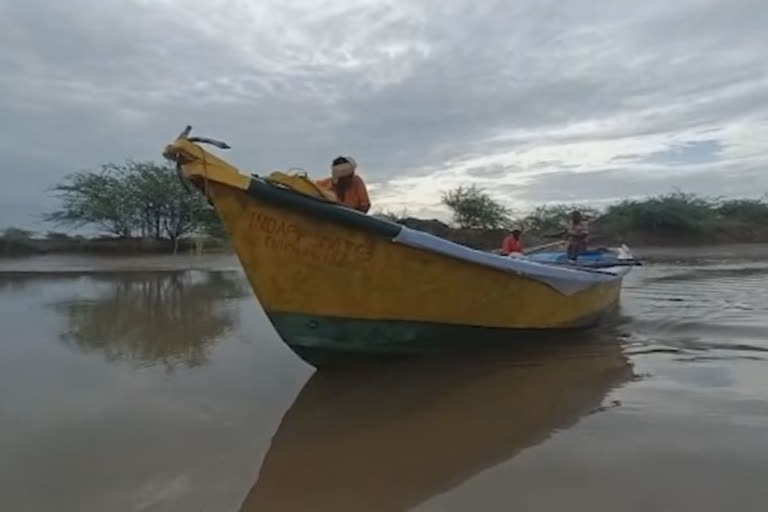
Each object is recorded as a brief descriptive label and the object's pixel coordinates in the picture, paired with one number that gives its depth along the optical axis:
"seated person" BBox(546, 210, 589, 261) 9.88
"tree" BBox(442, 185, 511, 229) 28.42
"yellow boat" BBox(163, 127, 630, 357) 4.23
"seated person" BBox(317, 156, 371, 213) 5.17
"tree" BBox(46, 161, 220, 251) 26.52
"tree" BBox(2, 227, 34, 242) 25.94
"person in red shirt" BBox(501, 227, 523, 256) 9.41
